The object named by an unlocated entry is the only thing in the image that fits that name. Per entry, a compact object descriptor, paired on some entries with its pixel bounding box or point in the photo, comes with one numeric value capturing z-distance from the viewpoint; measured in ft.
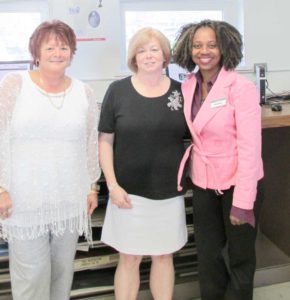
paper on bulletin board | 7.42
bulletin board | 7.42
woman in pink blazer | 4.77
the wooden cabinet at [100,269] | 6.30
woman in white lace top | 4.34
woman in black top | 4.92
